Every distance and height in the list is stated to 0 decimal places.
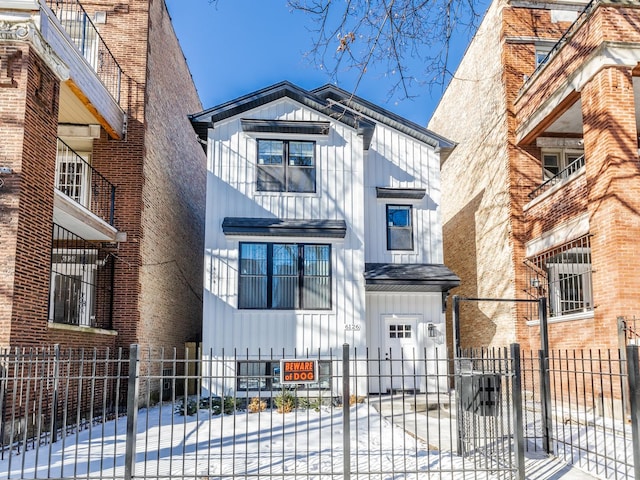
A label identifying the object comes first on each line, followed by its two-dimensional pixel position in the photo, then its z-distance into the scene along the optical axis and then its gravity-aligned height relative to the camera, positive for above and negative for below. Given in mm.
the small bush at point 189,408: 12314 -2154
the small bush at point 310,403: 12595 -2064
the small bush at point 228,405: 12560 -2114
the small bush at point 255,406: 12275 -2072
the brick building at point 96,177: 9430 +3197
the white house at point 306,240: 14195 +2018
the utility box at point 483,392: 7207 -1029
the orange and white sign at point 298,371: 6746 -697
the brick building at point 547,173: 11633 +3837
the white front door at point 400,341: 15375 -764
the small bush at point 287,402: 12464 -2025
